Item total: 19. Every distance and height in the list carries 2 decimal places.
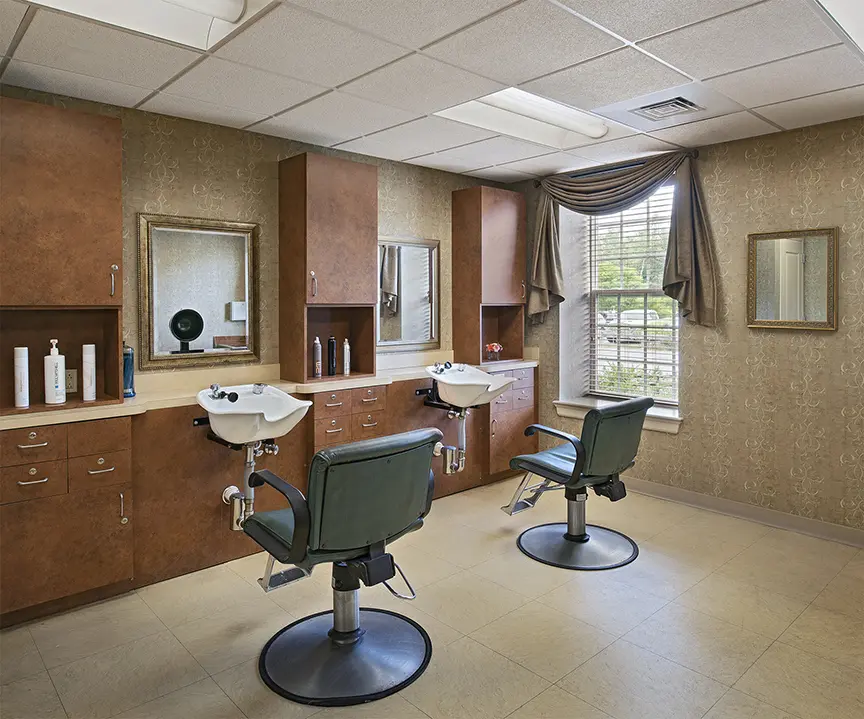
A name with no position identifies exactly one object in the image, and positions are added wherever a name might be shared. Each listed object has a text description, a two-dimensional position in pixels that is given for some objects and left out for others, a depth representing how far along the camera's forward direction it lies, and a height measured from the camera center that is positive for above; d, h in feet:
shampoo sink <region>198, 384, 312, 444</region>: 10.55 -1.20
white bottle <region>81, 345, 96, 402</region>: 10.56 -0.53
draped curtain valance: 14.67 +3.23
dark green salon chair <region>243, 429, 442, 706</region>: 7.90 -2.60
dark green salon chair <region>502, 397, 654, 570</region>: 11.59 -2.55
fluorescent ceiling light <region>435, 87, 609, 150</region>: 12.49 +4.47
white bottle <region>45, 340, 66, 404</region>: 10.12 -0.52
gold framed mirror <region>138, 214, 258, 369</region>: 11.96 +0.97
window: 16.38 +0.84
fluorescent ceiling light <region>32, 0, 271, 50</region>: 7.98 +4.15
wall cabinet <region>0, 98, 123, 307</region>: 9.48 +2.06
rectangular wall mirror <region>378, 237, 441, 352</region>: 15.88 +1.17
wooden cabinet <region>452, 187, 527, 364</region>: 16.81 +2.14
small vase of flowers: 17.39 -0.29
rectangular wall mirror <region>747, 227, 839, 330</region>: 13.00 +1.20
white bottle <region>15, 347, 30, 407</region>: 9.92 -0.49
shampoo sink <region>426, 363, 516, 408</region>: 14.40 -1.02
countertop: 9.59 -0.95
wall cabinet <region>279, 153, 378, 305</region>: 13.05 +2.36
